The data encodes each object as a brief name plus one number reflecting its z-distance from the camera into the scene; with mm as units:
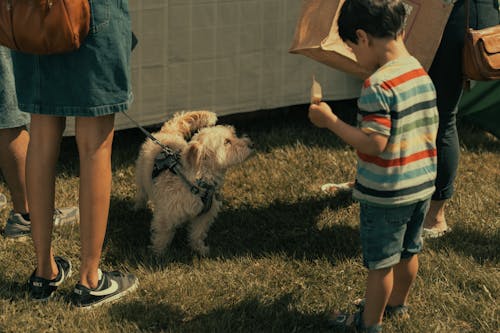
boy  2732
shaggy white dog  3867
